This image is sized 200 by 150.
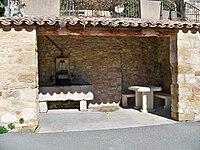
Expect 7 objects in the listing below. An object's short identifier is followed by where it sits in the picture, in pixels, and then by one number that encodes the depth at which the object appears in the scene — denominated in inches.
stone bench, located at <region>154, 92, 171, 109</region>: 380.2
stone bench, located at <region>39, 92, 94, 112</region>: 366.9
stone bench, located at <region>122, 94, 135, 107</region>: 410.6
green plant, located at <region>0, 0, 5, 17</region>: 302.3
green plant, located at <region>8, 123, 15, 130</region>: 245.9
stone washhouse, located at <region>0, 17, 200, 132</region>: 247.8
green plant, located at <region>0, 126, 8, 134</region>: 240.3
